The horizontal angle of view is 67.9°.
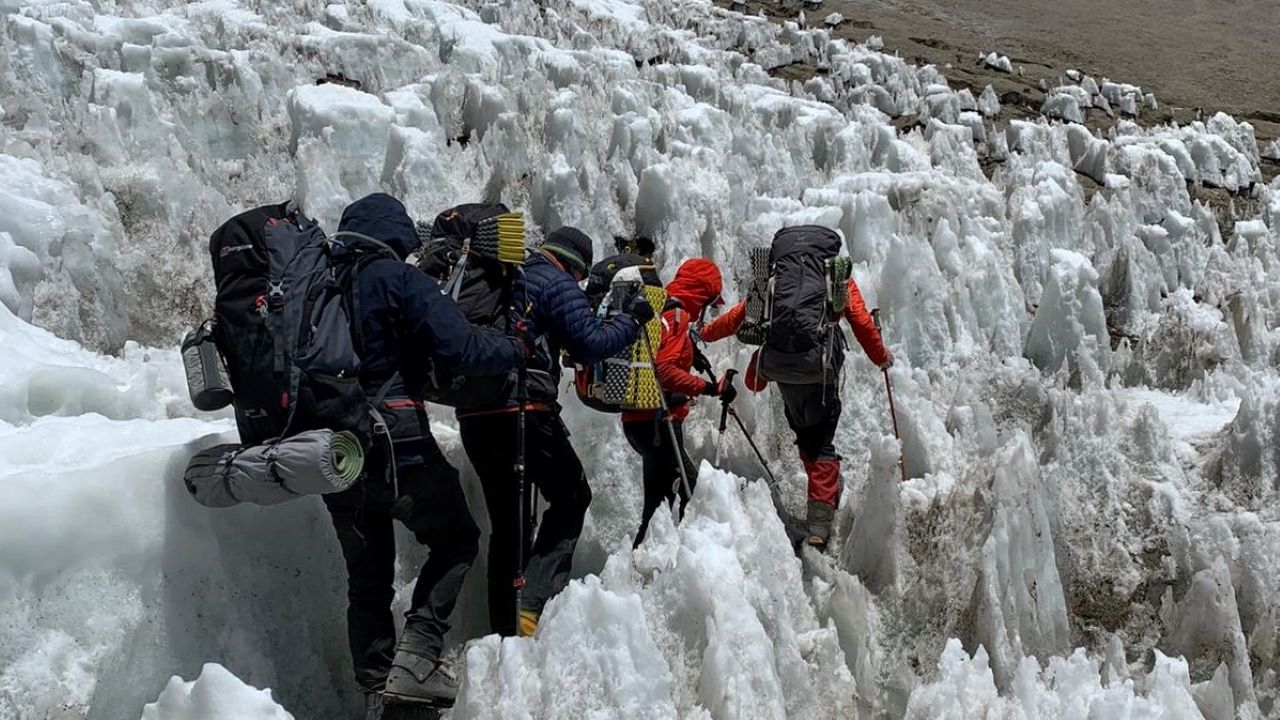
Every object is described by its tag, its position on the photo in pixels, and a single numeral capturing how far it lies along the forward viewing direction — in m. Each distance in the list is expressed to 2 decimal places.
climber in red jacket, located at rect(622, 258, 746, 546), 5.12
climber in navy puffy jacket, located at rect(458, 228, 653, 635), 4.21
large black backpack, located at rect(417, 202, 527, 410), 4.04
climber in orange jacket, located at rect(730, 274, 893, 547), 5.50
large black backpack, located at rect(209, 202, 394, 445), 3.39
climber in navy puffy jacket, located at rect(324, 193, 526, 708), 3.59
